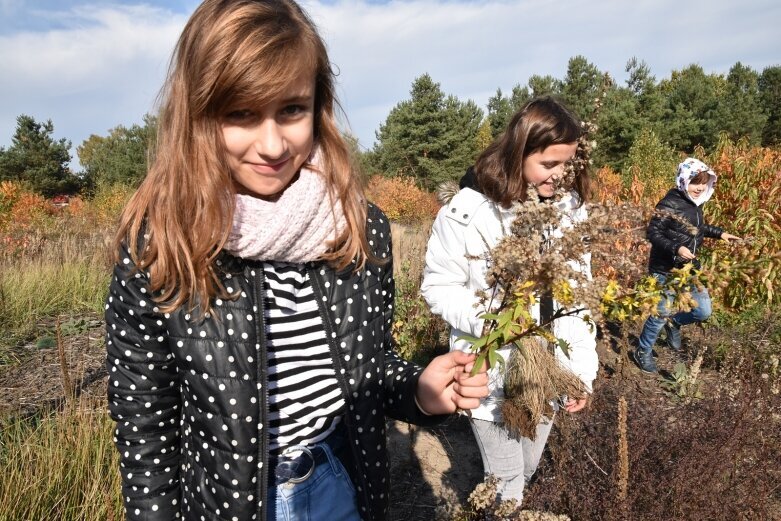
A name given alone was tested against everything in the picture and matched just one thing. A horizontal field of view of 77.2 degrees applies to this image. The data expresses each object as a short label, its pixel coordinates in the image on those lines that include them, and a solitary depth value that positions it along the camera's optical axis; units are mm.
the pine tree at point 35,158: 25953
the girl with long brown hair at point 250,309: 1081
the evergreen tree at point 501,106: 29141
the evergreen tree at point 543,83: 26022
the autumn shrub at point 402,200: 17992
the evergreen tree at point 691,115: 26547
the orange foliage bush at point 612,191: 7732
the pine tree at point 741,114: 28047
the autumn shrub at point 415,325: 4875
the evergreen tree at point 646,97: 23844
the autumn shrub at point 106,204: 14219
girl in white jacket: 2088
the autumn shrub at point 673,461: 2316
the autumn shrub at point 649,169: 7685
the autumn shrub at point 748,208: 5688
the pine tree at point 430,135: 24556
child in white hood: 4730
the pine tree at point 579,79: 24734
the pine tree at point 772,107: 33000
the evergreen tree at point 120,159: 26348
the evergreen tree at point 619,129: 22391
